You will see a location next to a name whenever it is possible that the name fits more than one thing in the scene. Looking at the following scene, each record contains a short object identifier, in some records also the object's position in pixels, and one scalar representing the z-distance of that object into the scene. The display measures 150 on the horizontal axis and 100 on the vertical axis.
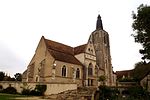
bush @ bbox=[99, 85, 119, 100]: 15.70
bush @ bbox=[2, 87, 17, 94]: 18.59
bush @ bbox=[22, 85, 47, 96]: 17.76
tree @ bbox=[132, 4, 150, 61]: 14.53
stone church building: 22.30
